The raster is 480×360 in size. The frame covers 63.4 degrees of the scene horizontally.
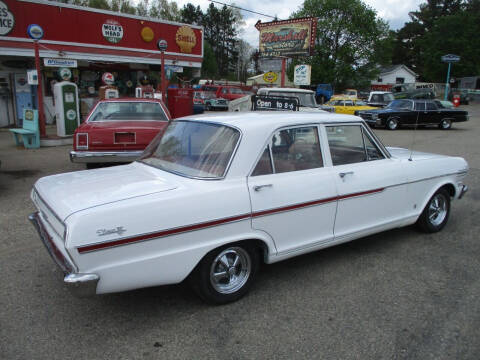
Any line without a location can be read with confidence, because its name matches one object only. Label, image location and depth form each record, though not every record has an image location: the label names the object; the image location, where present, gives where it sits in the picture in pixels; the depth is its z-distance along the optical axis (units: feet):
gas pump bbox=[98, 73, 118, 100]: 47.18
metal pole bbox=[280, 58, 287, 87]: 67.74
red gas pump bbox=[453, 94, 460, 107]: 106.22
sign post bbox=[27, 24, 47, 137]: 36.58
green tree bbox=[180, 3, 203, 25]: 226.42
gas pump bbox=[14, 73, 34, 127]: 49.29
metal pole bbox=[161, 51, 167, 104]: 45.50
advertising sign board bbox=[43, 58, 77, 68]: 42.34
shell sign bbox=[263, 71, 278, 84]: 70.77
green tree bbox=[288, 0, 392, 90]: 146.72
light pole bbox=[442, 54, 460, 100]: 97.35
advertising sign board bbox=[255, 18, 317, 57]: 78.74
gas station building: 47.14
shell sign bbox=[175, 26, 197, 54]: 61.98
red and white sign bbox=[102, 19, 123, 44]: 54.08
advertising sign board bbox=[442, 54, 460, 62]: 97.35
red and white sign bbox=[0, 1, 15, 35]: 45.55
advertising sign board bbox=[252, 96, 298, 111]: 28.55
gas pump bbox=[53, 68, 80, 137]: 39.86
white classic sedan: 8.52
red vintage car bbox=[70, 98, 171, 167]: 23.94
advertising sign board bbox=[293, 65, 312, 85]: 86.79
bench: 35.10
